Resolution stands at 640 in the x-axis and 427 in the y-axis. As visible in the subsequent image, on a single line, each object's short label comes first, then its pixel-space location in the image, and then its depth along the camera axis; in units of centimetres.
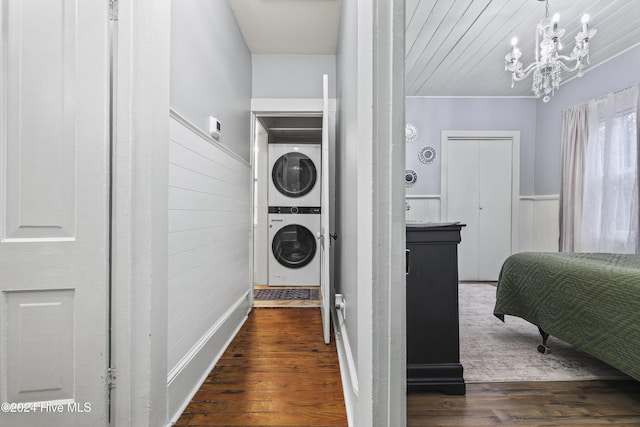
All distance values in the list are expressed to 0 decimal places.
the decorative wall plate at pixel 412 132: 447
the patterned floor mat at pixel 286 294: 349
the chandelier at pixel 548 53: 226
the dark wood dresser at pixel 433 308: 162
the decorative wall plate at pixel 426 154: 449
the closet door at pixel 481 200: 449
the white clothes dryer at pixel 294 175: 400
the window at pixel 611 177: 304
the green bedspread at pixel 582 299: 151
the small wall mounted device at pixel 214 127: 193
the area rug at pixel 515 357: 185
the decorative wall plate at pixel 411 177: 449
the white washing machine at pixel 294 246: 400
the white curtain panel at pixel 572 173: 356
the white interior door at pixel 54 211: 116
